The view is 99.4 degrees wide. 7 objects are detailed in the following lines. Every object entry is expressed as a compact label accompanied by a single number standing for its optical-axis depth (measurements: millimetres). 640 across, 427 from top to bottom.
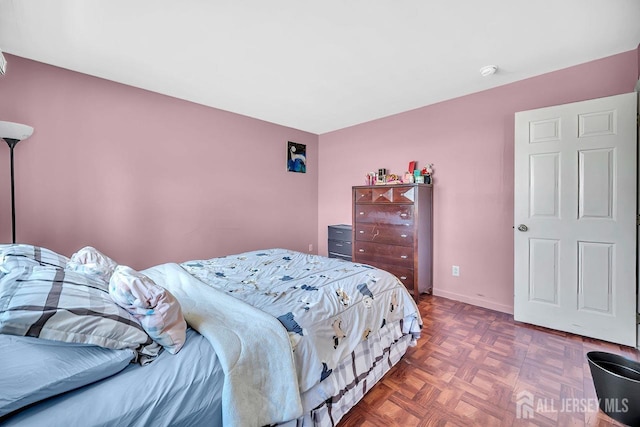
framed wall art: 4270
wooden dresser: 3008
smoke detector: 2383
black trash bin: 1334
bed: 785
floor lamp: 1858
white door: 2084
